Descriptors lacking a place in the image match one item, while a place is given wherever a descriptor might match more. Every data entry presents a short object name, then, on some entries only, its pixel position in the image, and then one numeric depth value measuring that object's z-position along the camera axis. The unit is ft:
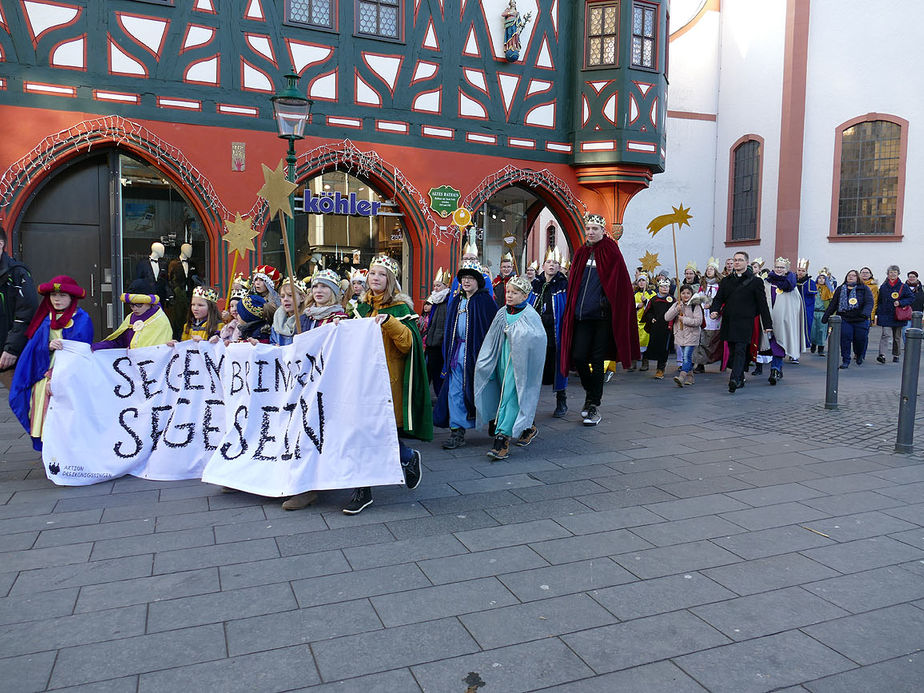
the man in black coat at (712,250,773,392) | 34.32
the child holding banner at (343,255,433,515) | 17.25
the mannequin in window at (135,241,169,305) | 37.76
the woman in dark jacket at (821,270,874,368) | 45.14
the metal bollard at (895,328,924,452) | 22.09
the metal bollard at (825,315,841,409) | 29.55
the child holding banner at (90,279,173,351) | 20.94
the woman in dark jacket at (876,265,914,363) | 47.83
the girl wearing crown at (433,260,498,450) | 22.91
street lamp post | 28.76
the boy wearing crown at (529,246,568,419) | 28.12
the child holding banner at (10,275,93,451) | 19.34
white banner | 16.40
